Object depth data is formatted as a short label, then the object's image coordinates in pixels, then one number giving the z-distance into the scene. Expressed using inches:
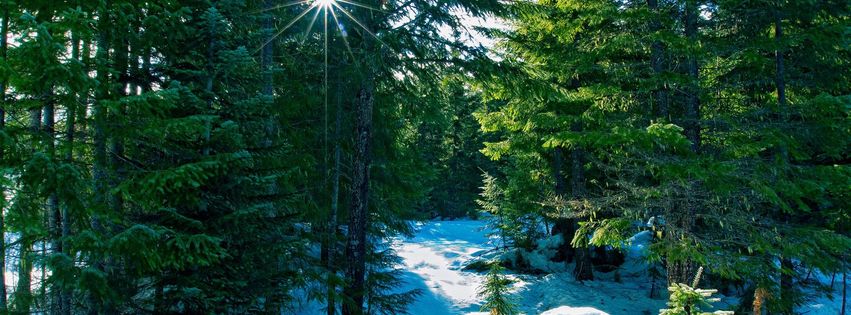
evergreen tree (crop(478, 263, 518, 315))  380.5
